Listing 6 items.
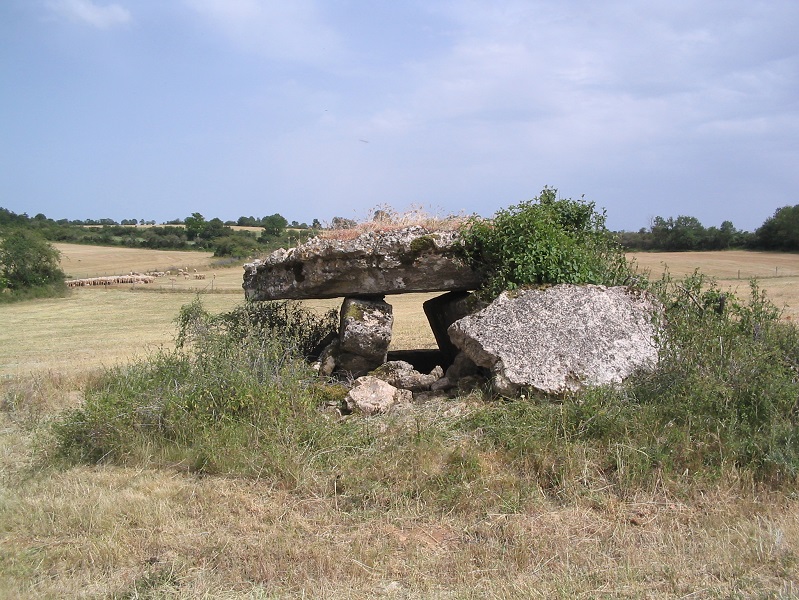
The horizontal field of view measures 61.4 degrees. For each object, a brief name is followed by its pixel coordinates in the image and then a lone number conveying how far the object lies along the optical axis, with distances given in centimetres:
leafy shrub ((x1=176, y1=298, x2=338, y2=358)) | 915
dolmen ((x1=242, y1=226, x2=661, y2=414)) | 734
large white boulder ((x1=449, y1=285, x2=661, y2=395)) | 719
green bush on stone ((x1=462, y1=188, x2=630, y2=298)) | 860
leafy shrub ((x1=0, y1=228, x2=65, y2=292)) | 3606
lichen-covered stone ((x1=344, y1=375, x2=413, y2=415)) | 783
